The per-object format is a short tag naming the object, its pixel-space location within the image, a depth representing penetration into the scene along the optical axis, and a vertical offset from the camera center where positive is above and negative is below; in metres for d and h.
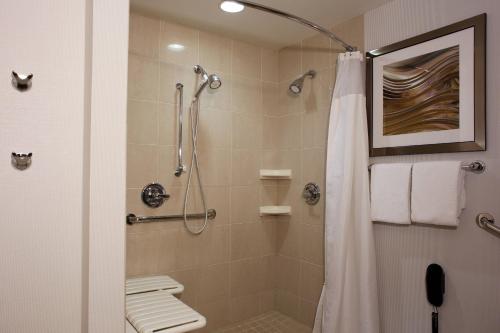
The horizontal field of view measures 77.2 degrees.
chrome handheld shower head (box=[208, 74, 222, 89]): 2.00 +0.57
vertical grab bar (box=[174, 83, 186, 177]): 2.05 +0.22
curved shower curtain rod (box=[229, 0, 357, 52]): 1.62 +0.83
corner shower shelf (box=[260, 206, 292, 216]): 2.45 -0.32
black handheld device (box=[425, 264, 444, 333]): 1.55 -0.59
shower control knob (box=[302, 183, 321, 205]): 2.25 -0.18
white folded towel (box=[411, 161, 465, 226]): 1.47 -0.11
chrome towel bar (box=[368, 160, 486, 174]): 1.45 +0.02
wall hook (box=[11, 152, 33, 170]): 0.89 +0.02
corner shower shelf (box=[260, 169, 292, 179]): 2.46 -0.03
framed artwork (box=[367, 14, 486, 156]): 1.48 +0.41
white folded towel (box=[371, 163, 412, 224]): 1.66 -0.12
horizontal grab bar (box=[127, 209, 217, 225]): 1.93 -0.32
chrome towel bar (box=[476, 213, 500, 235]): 1.39 -0.24
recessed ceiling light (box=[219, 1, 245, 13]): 1.86 +0.98
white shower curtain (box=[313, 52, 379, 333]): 1.77 -0.29
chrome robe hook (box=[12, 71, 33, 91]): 0.89 +0.25
